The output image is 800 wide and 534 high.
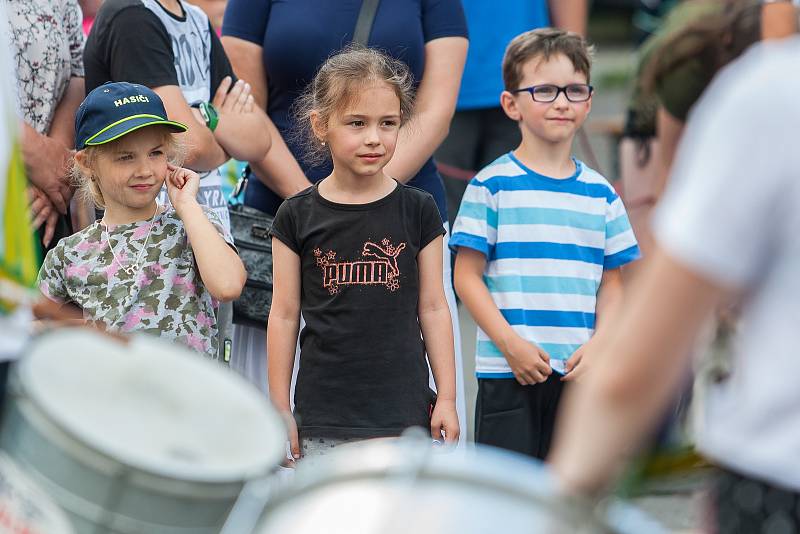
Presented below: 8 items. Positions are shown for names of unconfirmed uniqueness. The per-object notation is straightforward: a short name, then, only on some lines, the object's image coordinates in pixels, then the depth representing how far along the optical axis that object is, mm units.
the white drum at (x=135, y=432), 4004
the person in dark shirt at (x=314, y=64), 8125
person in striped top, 7656
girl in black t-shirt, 7012
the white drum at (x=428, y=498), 3443
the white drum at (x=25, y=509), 4008
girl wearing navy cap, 6883
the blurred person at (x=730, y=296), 3189
